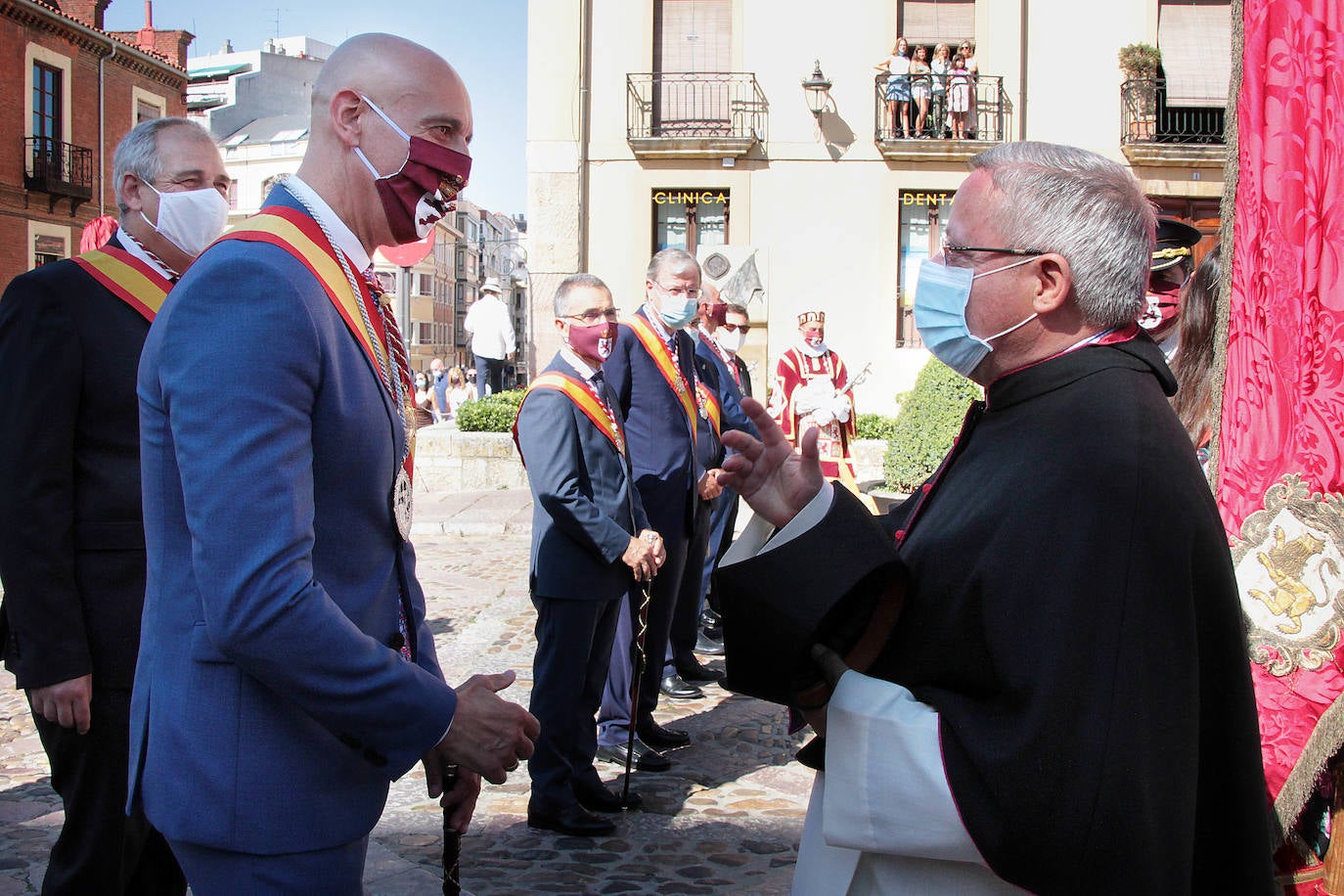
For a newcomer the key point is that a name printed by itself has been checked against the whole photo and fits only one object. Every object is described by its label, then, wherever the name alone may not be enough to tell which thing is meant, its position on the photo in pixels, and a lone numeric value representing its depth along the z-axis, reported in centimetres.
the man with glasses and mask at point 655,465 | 557
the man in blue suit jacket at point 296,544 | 171
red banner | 243
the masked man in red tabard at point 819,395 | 1072
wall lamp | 1994
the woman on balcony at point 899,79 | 1977
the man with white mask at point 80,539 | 281
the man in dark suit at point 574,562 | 461
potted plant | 1955
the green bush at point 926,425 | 972
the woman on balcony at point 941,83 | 1989
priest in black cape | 164
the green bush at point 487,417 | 1430
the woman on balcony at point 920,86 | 1995
